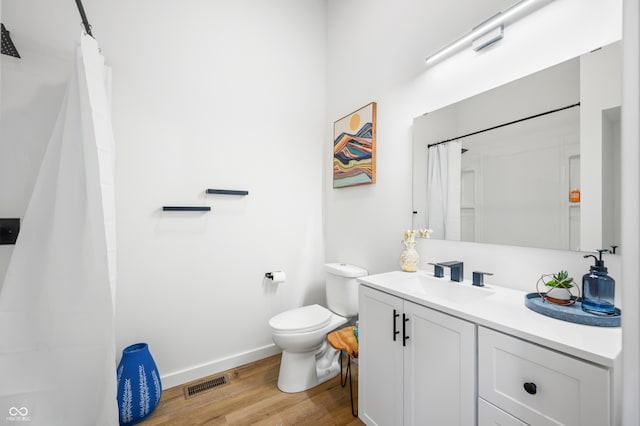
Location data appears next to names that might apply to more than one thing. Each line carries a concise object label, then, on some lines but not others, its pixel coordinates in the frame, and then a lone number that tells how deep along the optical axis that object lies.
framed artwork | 1.93
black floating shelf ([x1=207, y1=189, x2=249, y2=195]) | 1.87
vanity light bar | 1.12
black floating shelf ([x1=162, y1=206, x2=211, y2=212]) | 1.74
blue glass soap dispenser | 0.83
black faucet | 1.31
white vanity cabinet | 0.91
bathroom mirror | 0.95
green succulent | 0.94
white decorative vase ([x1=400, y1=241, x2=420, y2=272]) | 1.54
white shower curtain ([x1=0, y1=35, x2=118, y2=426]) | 1.08
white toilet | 1.66
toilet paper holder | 2.08
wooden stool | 1.52
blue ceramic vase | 1.41
